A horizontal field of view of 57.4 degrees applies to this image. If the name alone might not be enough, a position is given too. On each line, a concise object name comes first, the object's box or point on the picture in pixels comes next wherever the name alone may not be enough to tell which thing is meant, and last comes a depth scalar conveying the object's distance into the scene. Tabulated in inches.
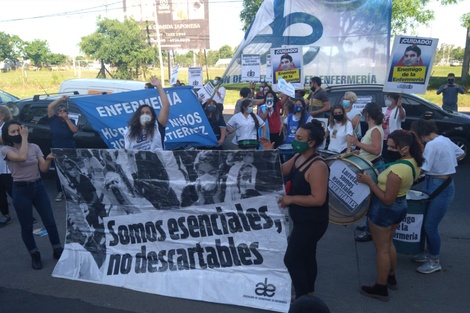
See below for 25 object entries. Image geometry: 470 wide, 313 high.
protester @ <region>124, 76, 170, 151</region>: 202.1
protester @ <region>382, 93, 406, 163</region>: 293.7
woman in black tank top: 140.2
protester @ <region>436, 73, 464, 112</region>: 501.7
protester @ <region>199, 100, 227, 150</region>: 365.7
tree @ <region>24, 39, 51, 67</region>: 2068.2
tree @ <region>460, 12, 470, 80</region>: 1065.5
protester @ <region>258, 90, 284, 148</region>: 351.6
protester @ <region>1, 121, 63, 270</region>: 191.2
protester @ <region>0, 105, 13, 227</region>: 260.7
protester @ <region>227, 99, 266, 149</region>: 298.2
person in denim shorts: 153.8
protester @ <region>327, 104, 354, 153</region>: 247.0
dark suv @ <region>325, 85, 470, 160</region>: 370.3
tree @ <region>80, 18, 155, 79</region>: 1453.0
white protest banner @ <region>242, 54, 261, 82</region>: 439.2
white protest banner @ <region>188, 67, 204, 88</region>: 509.5
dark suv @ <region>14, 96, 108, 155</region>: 335.8
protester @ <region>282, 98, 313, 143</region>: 294.7
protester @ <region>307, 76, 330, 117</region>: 350.9
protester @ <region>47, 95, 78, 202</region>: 281.5
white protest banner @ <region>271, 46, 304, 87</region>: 368.0
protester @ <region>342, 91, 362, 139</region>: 264.4
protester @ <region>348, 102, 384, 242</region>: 203.2
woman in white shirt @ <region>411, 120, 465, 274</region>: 178.5
